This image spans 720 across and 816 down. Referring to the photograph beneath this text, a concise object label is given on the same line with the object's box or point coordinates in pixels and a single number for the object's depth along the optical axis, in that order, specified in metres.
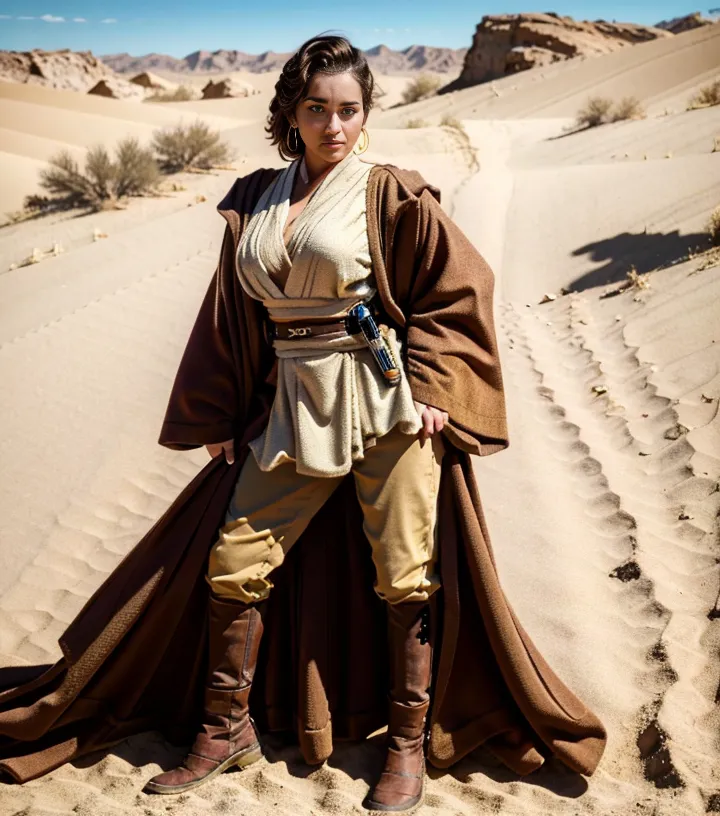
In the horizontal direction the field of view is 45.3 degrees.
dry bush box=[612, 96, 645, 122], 18.08
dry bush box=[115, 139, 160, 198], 12.67
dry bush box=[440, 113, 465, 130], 20.03
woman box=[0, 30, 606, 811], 2.37
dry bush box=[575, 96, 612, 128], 18.09
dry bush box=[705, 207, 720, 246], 7.62
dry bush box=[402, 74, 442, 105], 36.03
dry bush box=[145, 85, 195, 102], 35.84
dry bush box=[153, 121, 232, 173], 14.55
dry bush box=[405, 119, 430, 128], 21.86
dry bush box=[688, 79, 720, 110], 16.55
